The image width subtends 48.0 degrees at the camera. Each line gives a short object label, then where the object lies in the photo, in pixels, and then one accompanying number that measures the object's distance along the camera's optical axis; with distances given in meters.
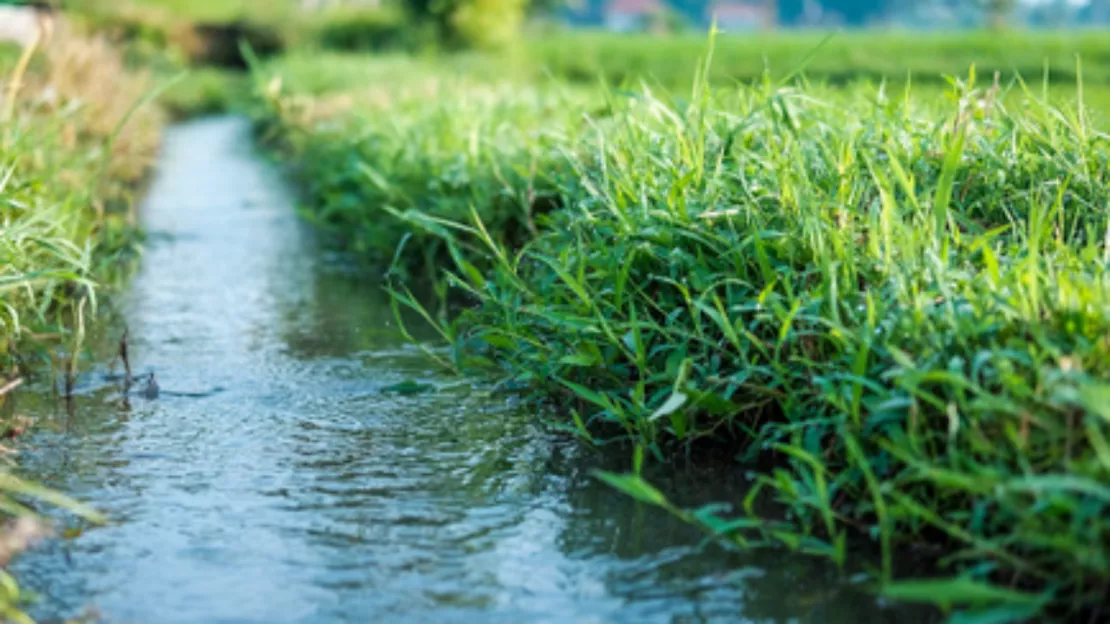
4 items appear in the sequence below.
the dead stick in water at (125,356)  3.38
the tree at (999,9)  32.73
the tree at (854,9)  102.20
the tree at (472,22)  21.16
